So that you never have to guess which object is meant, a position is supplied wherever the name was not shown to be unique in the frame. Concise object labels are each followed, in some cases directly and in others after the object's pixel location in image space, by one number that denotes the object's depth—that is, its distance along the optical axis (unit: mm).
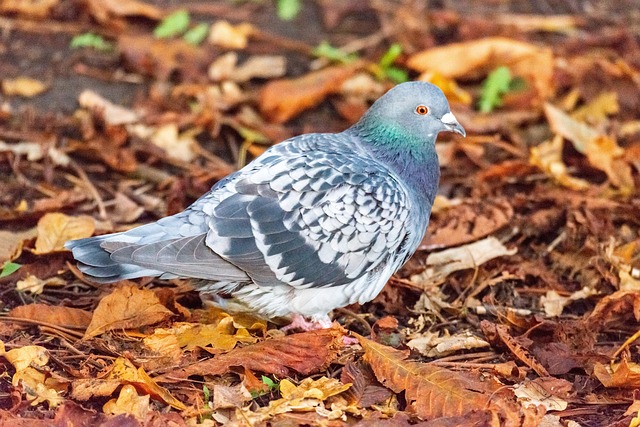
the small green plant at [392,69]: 16328
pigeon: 9602
